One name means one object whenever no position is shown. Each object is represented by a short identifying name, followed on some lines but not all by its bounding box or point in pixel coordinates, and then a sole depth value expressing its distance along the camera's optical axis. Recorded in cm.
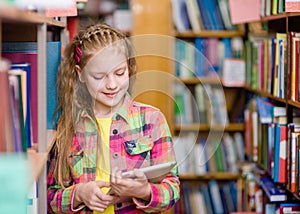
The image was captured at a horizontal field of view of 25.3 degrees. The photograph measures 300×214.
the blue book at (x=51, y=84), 228
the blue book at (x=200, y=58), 416
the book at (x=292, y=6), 250
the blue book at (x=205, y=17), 415
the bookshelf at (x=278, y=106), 266
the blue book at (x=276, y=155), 278
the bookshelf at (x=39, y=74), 173
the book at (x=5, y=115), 137
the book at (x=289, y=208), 268
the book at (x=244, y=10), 323
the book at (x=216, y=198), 423
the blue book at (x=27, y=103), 182
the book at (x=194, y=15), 415
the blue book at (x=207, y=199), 425
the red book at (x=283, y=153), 276
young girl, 203
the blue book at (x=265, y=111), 304
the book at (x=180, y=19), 415
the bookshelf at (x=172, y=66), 415
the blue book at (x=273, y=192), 283
